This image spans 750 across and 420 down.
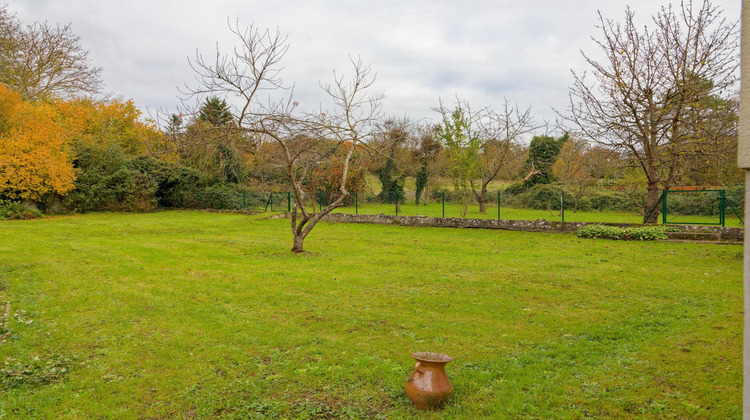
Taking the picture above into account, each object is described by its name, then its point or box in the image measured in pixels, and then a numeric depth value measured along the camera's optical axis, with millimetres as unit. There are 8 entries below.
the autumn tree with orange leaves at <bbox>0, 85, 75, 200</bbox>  18297
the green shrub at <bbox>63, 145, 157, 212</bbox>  22375
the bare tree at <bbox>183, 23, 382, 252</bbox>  9422
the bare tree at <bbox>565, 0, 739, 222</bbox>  13570
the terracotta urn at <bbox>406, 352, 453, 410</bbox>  3658
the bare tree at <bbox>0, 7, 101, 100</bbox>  24625
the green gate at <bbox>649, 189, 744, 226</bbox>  15356
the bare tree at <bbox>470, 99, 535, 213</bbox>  19797
